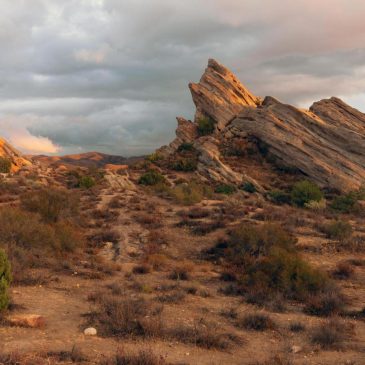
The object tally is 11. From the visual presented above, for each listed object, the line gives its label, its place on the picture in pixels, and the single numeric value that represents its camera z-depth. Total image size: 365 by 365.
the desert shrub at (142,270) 16.36
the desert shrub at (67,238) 18.53
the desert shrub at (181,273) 15.76
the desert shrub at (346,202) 33.56
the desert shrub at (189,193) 30.48
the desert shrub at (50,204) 22.92
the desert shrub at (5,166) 56.21
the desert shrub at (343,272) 16.31
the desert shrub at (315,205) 32.80
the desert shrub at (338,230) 21.39
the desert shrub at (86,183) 41.31
